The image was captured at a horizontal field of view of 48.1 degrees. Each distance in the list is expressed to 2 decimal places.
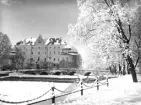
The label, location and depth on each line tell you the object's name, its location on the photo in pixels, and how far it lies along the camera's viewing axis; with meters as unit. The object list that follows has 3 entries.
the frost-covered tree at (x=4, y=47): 32.89
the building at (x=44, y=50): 61.58
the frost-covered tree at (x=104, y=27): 10.34
